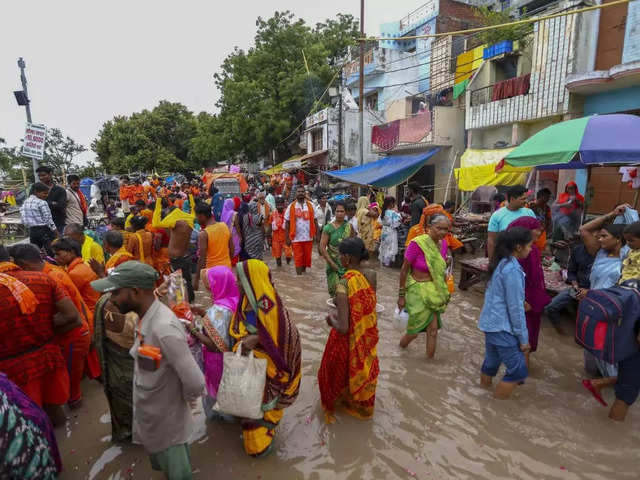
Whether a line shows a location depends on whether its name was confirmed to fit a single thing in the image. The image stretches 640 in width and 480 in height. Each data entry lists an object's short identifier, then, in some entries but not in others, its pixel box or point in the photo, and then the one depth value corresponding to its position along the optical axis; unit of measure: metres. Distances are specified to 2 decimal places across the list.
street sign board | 7.10
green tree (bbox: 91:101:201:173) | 30.84
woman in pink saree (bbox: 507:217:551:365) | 3.63
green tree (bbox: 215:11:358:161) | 24.16
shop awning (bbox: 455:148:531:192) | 10.02
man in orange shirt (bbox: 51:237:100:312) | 3.46
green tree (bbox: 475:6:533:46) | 11.81
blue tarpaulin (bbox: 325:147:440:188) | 10.80
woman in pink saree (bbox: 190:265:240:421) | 2.63
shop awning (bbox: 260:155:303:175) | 21.52
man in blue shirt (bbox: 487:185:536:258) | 4.44
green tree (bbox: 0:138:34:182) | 27.64
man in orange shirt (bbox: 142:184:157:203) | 13.64
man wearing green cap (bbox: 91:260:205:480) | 1.96
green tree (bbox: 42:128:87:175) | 34.88
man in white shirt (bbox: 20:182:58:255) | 5.61
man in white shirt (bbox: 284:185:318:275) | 7.32
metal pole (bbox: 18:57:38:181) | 8.35
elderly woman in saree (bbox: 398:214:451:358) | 3.84
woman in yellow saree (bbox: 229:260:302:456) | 2.48
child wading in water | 3.08
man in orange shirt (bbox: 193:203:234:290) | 4.81
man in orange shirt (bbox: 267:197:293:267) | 8.38
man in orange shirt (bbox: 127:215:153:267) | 4.79
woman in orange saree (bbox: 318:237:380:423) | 2.86
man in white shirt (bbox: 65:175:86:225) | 6.67
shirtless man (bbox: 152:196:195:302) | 5.02
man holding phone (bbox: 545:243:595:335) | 4.32
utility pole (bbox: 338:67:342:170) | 17.23
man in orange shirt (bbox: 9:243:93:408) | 2.85
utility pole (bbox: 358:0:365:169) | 12.86
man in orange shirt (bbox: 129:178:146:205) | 12.23
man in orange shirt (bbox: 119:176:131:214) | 12.02
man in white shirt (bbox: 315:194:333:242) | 8.44
